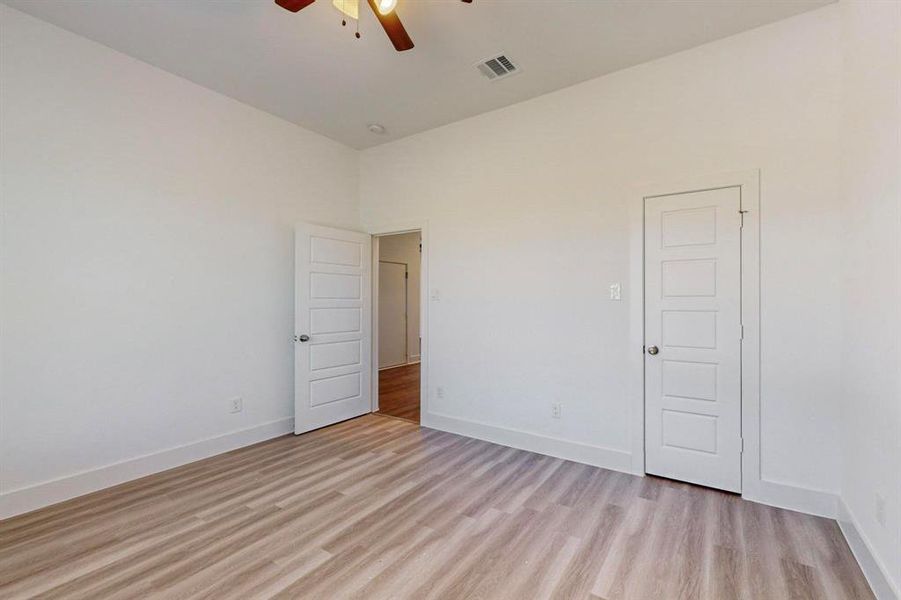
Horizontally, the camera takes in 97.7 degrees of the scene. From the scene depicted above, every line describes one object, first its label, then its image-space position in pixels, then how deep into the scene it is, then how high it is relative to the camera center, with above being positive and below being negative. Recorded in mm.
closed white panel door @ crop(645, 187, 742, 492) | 2648 -244
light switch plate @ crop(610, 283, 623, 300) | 3041 +87
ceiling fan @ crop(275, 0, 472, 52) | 1876 +1437
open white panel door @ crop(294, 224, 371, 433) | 3932 -264
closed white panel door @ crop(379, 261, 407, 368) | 7363 -230
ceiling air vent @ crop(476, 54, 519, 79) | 2939 +1799
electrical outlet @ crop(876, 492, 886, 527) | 1722 -915
